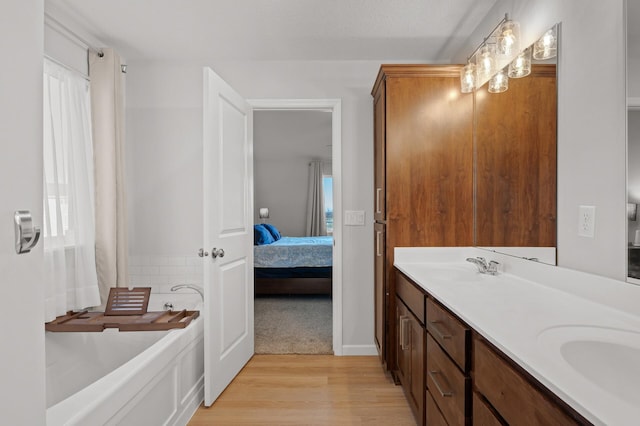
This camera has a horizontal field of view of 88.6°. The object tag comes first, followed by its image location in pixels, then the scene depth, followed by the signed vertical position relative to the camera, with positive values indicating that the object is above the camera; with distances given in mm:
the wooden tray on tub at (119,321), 1877 -681
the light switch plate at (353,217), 2691 -76
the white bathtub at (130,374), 1271 -833
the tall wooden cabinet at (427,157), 2146 +332
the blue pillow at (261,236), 4410 -397
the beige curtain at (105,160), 2301 +337
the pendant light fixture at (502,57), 1527 +811
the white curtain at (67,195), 1954 +79
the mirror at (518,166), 1481 +219
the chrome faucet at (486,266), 1776 -318
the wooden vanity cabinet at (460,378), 727 -523
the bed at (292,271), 4070 -788
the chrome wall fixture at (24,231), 699 -52
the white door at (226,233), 2006 -178
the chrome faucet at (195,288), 2392 -614
